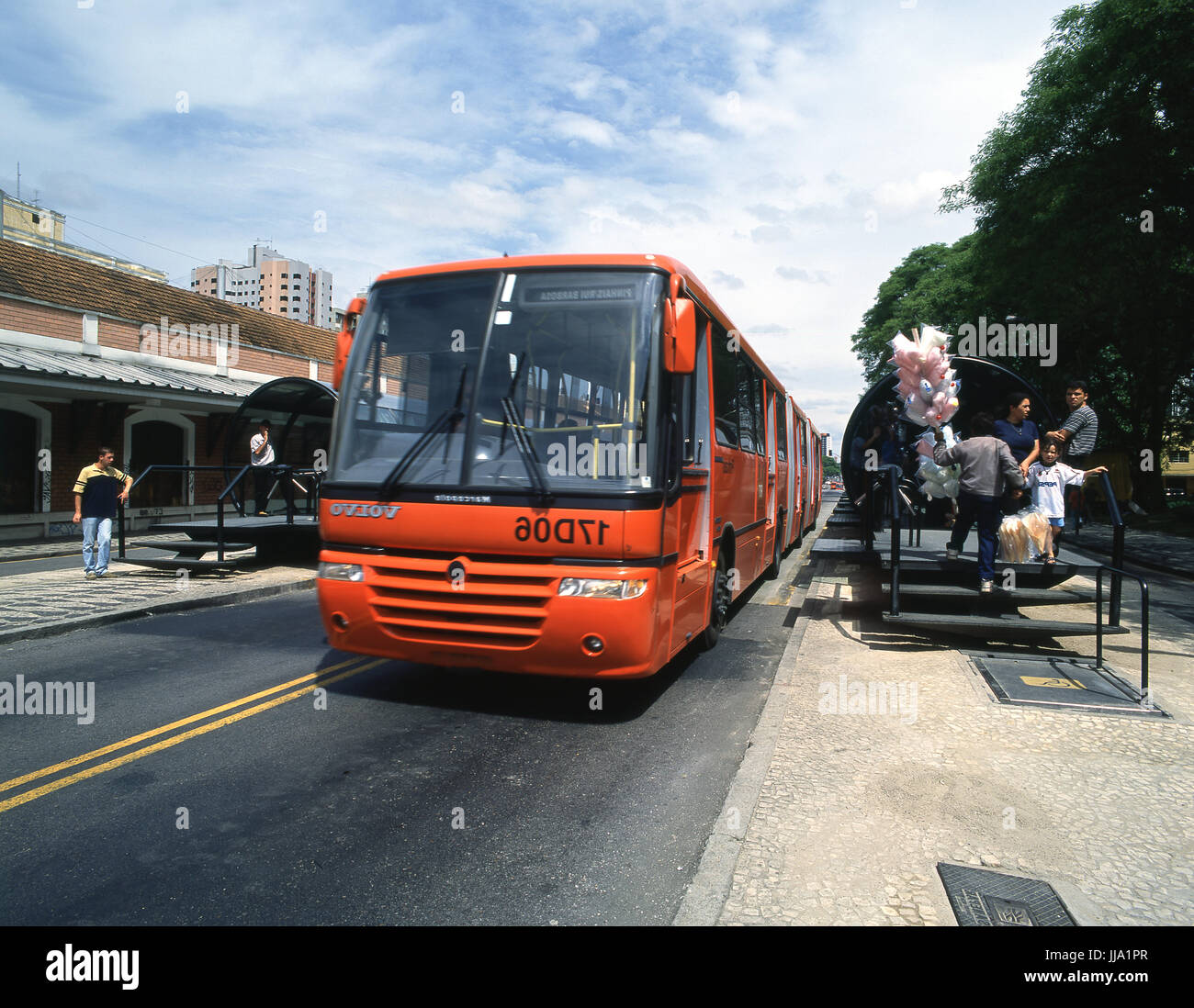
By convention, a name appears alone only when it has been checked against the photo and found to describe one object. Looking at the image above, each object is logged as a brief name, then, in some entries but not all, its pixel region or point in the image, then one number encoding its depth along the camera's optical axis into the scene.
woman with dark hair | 8.05
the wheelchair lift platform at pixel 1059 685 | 5.53
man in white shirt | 13.84
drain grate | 2.89
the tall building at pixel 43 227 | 41.19
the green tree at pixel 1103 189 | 16.61
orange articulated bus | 4.79
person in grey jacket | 7.22
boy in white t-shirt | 7.91
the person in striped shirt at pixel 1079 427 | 7.71
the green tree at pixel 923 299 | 28.56
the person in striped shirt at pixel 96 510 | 11.41
